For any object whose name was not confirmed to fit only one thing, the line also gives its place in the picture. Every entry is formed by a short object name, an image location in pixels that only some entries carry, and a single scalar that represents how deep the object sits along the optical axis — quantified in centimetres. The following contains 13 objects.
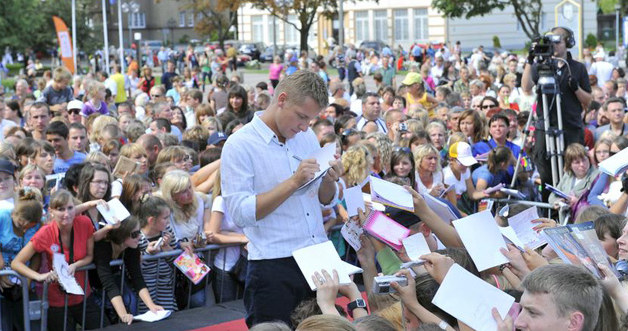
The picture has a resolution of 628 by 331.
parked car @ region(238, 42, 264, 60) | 5736
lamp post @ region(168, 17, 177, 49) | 8428
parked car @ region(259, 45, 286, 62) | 5712
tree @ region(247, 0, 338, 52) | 5278
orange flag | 2569
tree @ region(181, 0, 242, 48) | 6181
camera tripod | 918
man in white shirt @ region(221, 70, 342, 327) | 469
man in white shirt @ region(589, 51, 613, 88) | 2139
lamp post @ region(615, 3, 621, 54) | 4651
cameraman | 935
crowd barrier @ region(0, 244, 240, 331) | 655
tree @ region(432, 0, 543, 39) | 4494
